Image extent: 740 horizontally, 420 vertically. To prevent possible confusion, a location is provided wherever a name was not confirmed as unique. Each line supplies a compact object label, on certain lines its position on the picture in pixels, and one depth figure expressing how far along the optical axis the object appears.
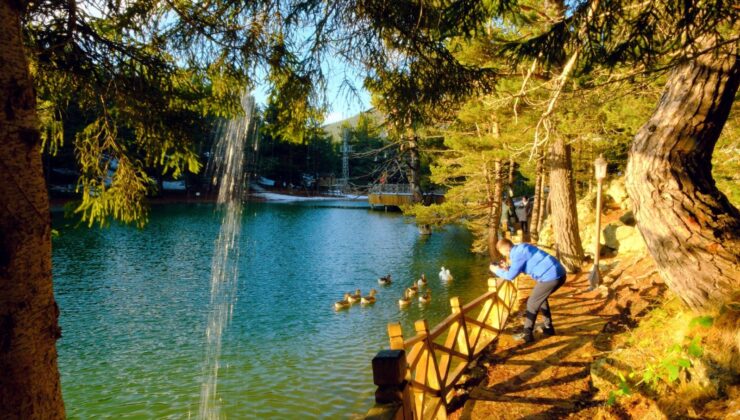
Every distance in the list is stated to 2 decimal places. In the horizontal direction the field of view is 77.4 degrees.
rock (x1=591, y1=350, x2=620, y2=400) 4.46
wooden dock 42.53
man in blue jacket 6.25
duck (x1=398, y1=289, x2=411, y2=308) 11.23
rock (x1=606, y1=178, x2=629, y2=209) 14.66
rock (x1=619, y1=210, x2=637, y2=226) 11.93
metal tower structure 60.26
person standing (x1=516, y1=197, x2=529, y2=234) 21.35
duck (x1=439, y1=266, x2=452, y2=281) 13.94
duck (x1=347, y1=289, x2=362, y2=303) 11.58
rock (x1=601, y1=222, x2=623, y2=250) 11.75
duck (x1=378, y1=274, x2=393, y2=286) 13.82
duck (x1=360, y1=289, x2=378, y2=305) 11.59
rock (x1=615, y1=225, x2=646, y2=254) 10.86
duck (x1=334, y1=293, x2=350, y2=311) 11.12
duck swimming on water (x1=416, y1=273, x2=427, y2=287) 13.23
